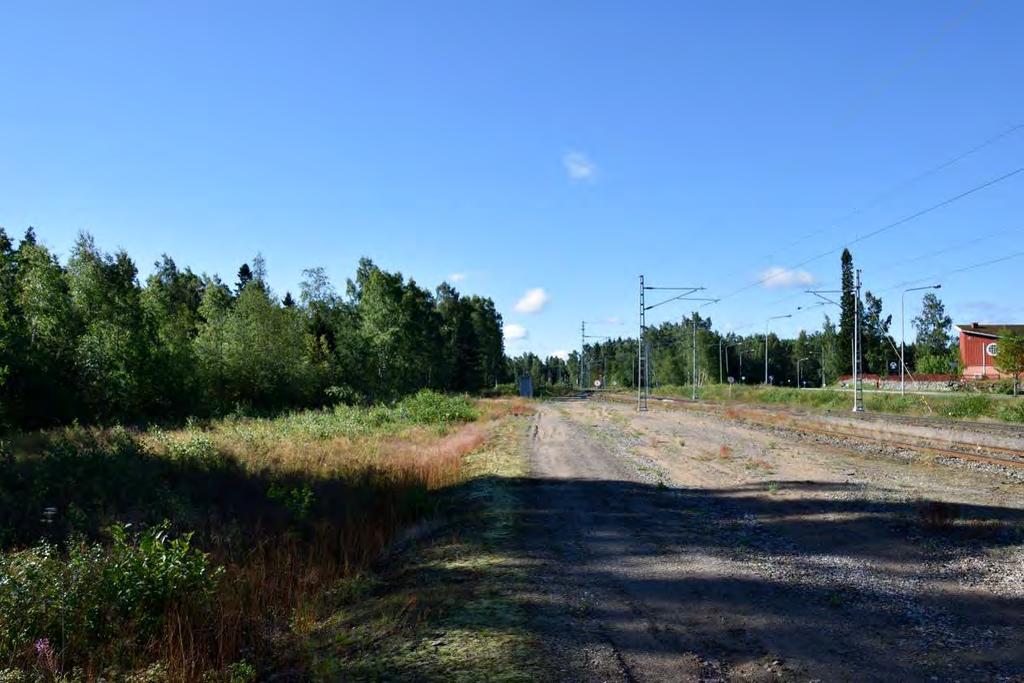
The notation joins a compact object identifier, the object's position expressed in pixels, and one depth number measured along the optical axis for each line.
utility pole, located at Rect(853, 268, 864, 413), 42.06
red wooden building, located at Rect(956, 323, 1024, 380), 76.44
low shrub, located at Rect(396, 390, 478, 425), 38.28
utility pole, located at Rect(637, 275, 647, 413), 48.59
